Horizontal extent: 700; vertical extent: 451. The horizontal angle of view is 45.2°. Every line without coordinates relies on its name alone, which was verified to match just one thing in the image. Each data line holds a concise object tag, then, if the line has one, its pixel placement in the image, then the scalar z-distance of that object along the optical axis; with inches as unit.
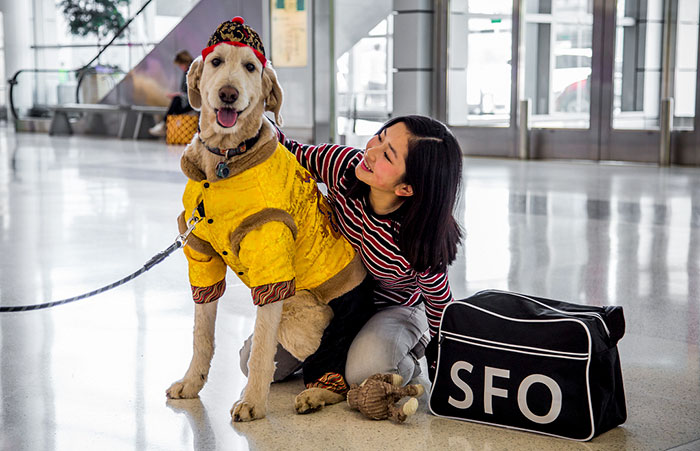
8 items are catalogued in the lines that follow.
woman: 97.8
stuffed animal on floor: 95.7
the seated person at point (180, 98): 563.8
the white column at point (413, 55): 473.4
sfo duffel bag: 90.1
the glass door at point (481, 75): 452.1
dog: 91.9
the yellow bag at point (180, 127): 553.9
